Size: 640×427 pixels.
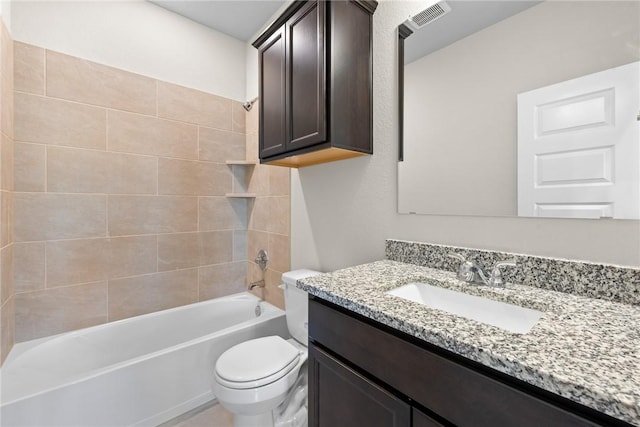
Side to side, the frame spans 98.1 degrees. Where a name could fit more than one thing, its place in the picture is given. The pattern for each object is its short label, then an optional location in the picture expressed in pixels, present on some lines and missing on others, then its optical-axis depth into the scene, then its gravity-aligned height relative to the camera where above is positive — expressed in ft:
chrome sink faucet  3.17 -0.75
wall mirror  2.74 +1.22
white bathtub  4.27 -2.89
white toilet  4.09 -2.54
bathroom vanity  1.51 -1.01
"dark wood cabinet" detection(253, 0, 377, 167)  4.25 +2.18
